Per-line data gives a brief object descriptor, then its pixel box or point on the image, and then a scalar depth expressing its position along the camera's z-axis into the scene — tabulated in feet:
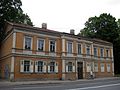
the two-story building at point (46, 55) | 44.27
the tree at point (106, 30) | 80.70
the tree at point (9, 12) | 60.31
